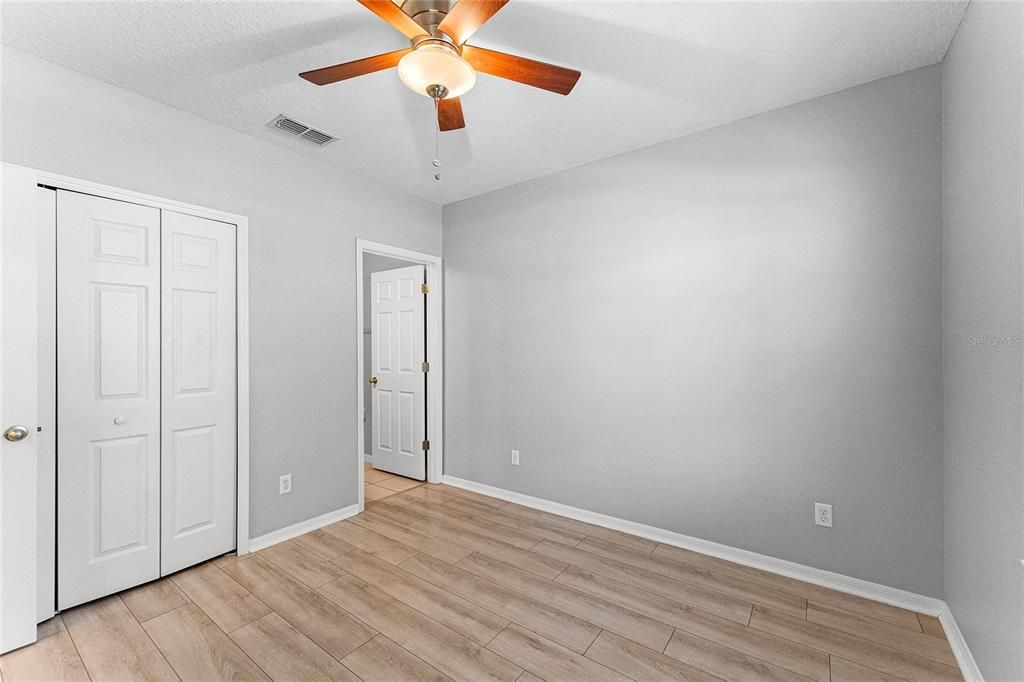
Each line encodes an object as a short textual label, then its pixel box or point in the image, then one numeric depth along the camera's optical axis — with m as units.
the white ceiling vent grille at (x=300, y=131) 2.69
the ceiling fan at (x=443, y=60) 1.50
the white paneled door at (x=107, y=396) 2.16
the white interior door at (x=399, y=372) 4.24
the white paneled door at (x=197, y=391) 2.50
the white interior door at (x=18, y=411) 1.88
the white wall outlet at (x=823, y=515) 2.39
